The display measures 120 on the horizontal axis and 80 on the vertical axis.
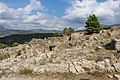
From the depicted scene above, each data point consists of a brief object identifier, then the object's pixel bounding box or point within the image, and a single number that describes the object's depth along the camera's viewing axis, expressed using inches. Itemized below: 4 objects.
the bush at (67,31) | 2066.2
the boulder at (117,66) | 322.1
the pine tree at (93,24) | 1413.2
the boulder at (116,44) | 433.3
